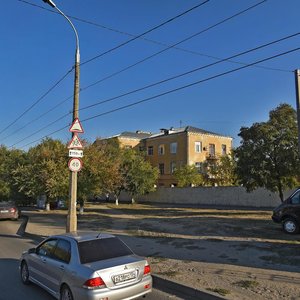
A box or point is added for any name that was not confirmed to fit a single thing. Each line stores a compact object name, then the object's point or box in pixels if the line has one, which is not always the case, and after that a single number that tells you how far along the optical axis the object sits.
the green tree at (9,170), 30.65
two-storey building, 43.33
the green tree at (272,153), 17.87
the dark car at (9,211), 20.05
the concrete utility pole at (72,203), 11.05
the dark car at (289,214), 11.96
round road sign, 10.81
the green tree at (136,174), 35.74
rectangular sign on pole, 10.83
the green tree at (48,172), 21.25
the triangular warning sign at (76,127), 10.99
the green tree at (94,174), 21.24
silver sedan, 4.77
